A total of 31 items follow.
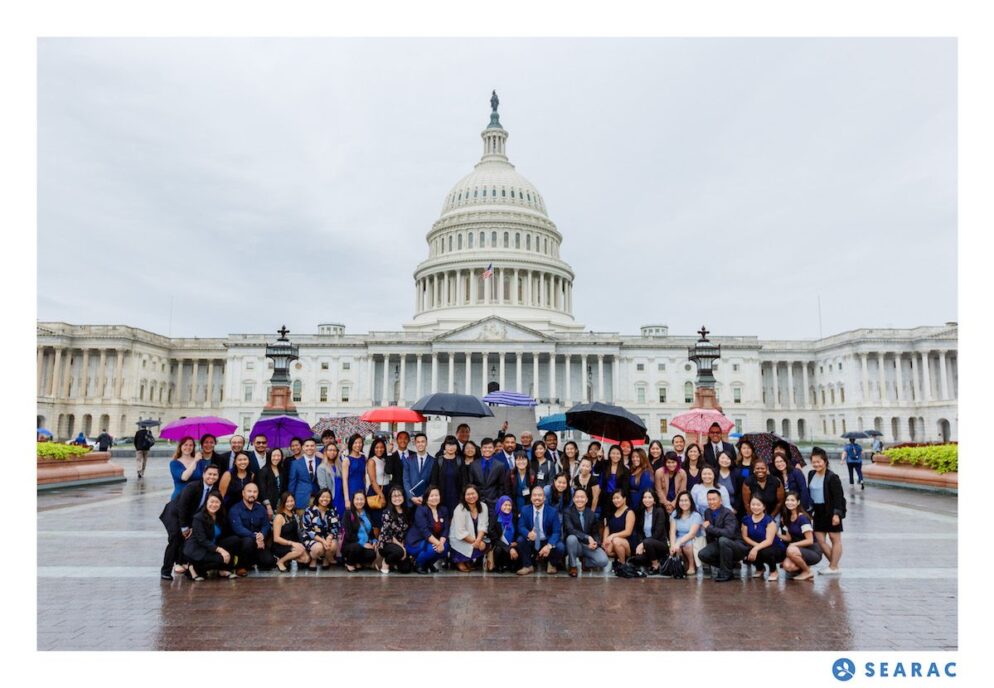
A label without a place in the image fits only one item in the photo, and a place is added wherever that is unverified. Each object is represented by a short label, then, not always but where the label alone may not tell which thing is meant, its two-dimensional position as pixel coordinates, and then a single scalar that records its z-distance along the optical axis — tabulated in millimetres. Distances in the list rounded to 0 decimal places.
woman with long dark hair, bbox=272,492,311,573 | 10391
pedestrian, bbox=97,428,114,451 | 36906
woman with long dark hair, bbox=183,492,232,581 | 9702
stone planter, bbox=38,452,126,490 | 22172
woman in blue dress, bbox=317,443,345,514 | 11219
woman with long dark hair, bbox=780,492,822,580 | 9922
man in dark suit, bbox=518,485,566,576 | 10492
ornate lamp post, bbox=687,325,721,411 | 32469
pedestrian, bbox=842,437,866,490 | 24945
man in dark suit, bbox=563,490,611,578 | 10391
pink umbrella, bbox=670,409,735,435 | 16059
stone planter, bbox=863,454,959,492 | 22219
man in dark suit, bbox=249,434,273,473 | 11125
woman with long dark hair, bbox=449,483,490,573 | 10453
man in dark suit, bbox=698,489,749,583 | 9953
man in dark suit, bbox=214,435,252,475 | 10516
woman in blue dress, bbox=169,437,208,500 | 10711
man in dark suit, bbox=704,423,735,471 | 12242
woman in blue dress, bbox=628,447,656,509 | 11094
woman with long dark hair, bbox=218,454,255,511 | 10406
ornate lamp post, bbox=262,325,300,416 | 38969
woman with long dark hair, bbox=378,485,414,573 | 10328
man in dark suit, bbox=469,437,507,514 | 11008
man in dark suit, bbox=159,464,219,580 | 9898
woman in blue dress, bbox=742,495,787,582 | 10039
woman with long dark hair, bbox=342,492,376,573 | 10416
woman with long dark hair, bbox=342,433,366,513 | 11141
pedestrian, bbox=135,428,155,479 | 28984
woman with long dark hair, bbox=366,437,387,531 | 10875
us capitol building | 76500
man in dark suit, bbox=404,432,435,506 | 11359
